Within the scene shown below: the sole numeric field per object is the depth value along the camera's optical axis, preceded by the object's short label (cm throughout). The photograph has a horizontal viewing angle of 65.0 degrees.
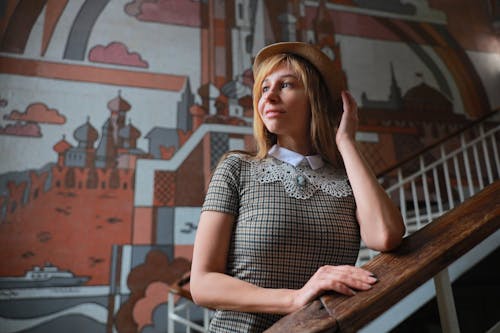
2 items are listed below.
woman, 88
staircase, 63
